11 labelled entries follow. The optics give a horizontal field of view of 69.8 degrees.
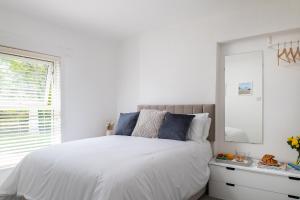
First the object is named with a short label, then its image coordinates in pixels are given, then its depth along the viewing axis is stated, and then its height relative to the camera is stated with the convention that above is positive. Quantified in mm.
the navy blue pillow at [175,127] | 2869 -371
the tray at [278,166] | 2381 -757
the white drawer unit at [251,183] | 2246 -949
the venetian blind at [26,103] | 2936 -56
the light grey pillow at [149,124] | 3102 -359
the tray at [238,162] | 2580 -774
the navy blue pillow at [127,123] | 3334 -379
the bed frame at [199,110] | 3086 -155
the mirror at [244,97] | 2867 +34
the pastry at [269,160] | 2471 -715
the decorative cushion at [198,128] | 2913 -396
